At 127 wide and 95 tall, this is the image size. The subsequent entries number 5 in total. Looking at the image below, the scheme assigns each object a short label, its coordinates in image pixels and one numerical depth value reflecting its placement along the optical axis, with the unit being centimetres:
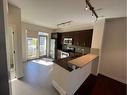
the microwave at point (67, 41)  452
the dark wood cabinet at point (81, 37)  347
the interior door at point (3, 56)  51
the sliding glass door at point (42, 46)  538
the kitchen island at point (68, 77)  170
